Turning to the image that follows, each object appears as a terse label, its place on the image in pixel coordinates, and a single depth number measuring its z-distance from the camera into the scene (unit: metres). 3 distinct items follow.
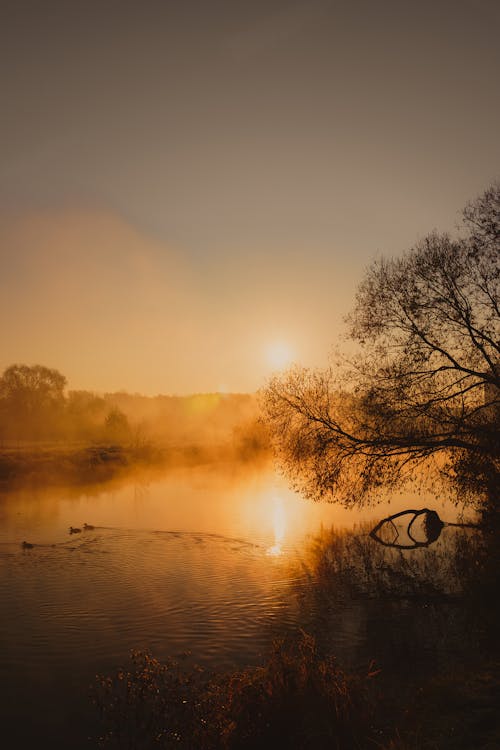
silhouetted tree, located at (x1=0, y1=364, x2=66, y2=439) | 92.94
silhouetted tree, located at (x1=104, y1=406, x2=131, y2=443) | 87.12
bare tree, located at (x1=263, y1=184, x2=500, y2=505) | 19.42
